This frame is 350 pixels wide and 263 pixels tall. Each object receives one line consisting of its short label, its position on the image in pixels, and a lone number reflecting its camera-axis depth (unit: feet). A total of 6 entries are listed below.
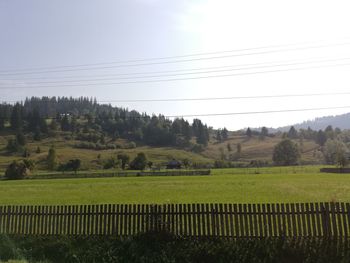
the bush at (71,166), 466.29
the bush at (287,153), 565.12
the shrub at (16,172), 364.54
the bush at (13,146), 604.49
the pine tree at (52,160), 489.67
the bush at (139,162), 482.90
